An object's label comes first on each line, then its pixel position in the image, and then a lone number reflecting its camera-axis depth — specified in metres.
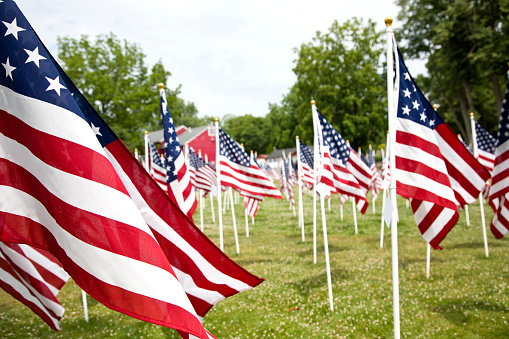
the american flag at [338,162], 8.40
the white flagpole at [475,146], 11.28
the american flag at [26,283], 4.36
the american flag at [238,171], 10.28
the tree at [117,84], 39.25
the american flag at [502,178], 7.25
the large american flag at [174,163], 7.28
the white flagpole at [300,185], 14.12
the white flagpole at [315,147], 8.18
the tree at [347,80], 47.09
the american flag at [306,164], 16.84
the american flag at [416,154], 5.42
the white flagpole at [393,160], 4.83
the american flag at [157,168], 11.07
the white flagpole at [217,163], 10.15
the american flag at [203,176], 15.67
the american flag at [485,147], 12.54
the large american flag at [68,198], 2.48
